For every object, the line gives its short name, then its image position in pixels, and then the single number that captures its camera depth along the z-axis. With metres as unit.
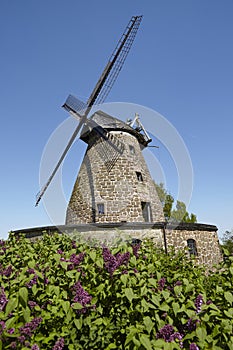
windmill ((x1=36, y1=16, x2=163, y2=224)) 15.66
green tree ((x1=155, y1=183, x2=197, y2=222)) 28.92
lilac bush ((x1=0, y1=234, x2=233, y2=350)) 1.76
